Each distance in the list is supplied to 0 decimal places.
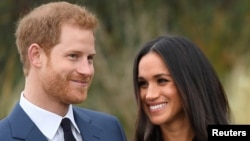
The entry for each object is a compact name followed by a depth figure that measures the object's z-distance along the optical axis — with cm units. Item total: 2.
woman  955
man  894
